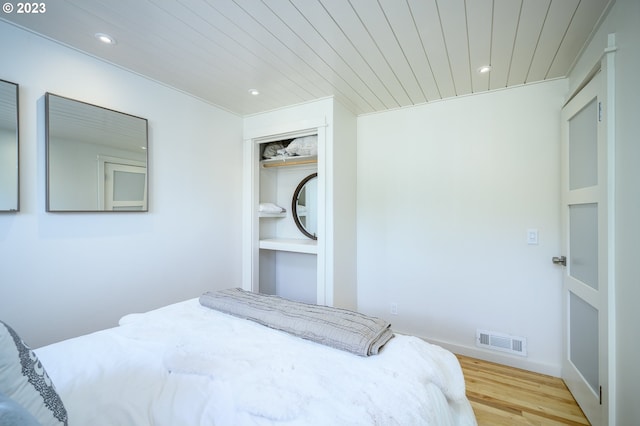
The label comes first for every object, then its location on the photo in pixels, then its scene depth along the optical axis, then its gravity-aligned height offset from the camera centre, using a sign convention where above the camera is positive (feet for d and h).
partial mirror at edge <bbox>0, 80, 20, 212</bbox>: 4.77 +1.15
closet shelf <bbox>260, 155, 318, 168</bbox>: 9.62 +1.96
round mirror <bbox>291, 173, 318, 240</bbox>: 10.61 +0.27
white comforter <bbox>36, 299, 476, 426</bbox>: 2.60 -1.95
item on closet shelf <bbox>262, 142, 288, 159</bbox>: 10.38 +2.49
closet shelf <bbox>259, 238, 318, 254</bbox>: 8.83 -1.12
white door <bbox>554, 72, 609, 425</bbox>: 4.60 -0.74
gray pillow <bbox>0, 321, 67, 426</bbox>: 2.00 -1.36
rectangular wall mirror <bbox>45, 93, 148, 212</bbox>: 5.39 +1.23
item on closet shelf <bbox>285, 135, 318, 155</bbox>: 9.31 +2.37
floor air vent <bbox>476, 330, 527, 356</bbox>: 7.20 -3.59
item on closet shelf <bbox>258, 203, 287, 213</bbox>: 10.14 +0.18
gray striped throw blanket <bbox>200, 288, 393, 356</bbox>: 3.78 -1.78
